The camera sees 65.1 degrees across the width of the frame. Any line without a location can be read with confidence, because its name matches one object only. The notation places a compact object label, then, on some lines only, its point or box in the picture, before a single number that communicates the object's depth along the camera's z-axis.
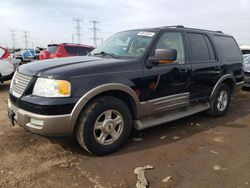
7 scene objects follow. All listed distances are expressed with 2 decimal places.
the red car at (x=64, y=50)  7.98
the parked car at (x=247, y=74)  6.93
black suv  2.40
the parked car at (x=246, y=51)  16.76
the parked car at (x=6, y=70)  6.46
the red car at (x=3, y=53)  6.58
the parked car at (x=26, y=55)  16.99
